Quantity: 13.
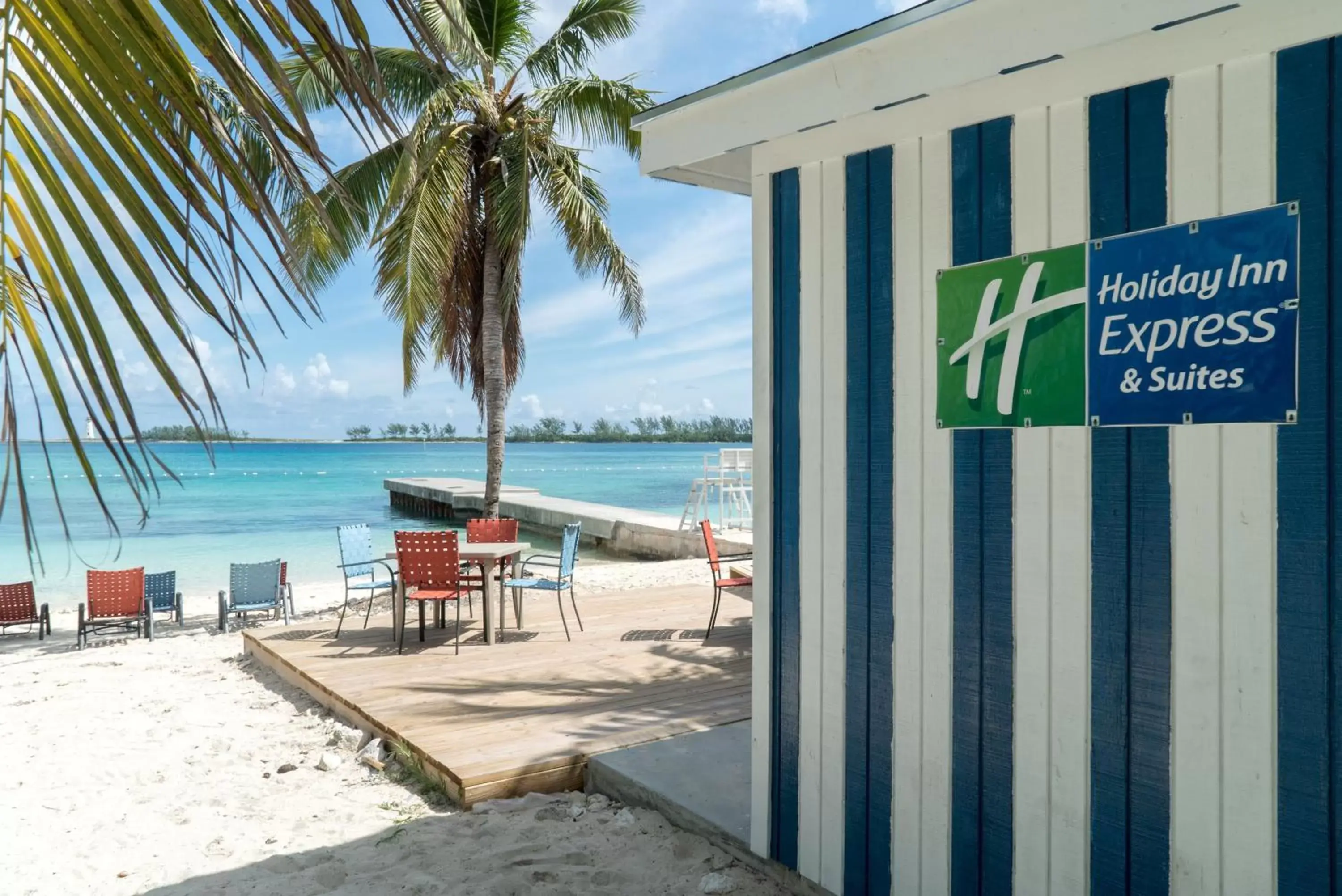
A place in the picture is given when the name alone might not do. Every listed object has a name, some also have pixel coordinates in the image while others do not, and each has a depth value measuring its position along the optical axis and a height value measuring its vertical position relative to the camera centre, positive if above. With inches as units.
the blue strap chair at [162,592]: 435.2 -68.6
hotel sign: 78.8 +10.1
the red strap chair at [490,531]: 317.4 -29.5
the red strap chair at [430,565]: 256.5 -33.1
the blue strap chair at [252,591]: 417.1 -65.3
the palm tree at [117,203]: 30.6 +8.2
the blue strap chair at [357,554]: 299.1 -35.7
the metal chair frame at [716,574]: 264.8 -37.1
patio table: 263.1 -31.9
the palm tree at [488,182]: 423.8 +124.4
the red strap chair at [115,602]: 397.4 -66.3
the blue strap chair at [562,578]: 274.2 -40.0
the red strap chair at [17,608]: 431.2 -73.8
